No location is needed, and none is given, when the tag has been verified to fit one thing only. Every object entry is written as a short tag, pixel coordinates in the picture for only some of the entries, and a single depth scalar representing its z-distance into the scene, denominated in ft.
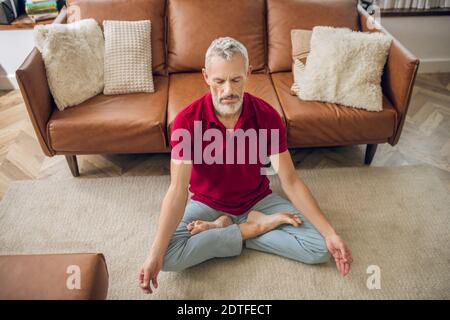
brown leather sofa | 6.19
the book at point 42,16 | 8.44
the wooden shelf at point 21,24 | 8.45
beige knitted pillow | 6.83
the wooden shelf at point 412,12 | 9.10
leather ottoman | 3.34
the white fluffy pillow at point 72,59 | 6.29
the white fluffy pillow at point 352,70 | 6.36
